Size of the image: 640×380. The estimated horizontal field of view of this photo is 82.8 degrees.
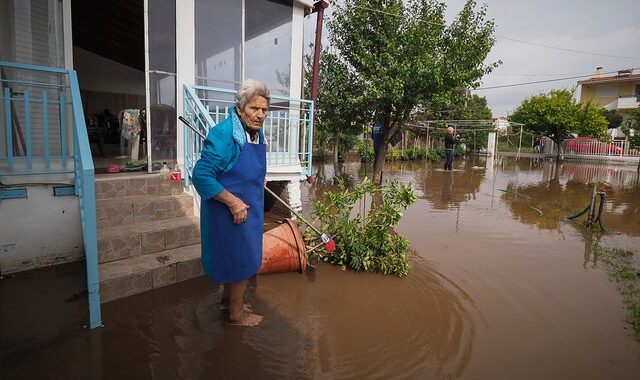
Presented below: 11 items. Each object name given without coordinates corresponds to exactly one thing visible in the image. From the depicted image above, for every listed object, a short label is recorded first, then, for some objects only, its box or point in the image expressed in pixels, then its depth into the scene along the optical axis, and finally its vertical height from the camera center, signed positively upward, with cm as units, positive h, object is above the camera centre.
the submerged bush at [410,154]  1786 -1
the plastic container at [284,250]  356 -99
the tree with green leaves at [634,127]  1808 +181
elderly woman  211 -23
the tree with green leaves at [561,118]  2138 +240
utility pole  692 +193
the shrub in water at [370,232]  382 -87
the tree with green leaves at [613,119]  2775 +313
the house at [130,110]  306 +51
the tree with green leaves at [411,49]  812 +244
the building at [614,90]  2870 +584
